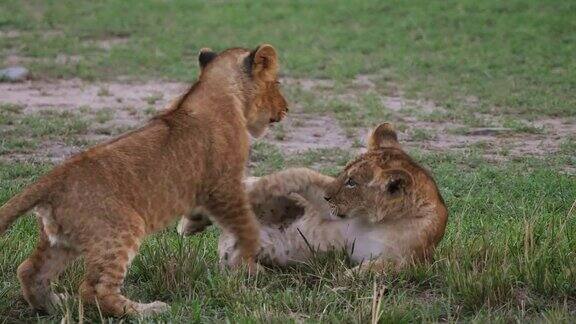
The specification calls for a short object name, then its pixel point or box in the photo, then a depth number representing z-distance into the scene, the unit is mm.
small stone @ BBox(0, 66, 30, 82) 22469
